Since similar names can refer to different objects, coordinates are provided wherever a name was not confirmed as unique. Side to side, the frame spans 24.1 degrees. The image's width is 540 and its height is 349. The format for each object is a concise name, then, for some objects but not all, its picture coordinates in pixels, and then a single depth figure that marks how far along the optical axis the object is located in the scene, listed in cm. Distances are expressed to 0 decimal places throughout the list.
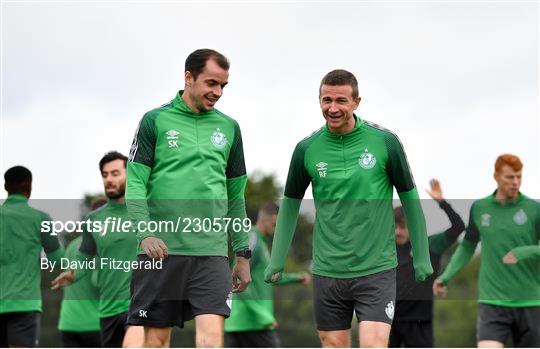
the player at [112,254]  1264
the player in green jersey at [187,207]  971
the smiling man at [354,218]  1019
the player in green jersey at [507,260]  1297
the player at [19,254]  1296
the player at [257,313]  1498
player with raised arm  1293
